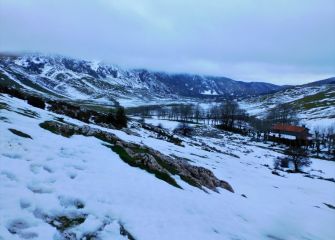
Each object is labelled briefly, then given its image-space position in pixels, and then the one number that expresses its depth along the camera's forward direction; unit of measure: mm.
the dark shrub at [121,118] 74625
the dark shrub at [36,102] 56966
